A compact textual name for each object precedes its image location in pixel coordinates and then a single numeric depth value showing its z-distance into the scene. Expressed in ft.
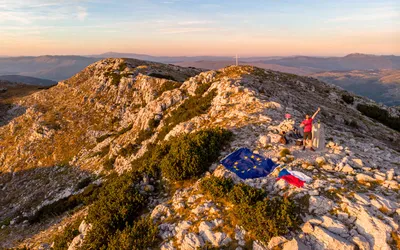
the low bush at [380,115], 107.65
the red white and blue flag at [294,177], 37.99
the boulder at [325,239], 28.45
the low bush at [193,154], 47.80
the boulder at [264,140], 52.37
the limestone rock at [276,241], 29.84
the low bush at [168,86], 132.64
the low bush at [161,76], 162.86
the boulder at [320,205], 33.36
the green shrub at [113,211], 38.17
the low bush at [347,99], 122.35
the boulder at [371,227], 28.64
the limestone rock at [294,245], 28.35
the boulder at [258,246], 30.25
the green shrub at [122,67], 174.66
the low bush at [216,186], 38.96
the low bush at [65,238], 44.32
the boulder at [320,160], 44.06
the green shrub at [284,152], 47.55
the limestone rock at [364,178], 38.40
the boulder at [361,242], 28.40
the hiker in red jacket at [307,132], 50.02
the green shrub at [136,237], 33.35
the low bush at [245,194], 35.37
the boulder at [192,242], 31.66
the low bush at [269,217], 30.99
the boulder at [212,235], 31.76
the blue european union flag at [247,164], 42.65
